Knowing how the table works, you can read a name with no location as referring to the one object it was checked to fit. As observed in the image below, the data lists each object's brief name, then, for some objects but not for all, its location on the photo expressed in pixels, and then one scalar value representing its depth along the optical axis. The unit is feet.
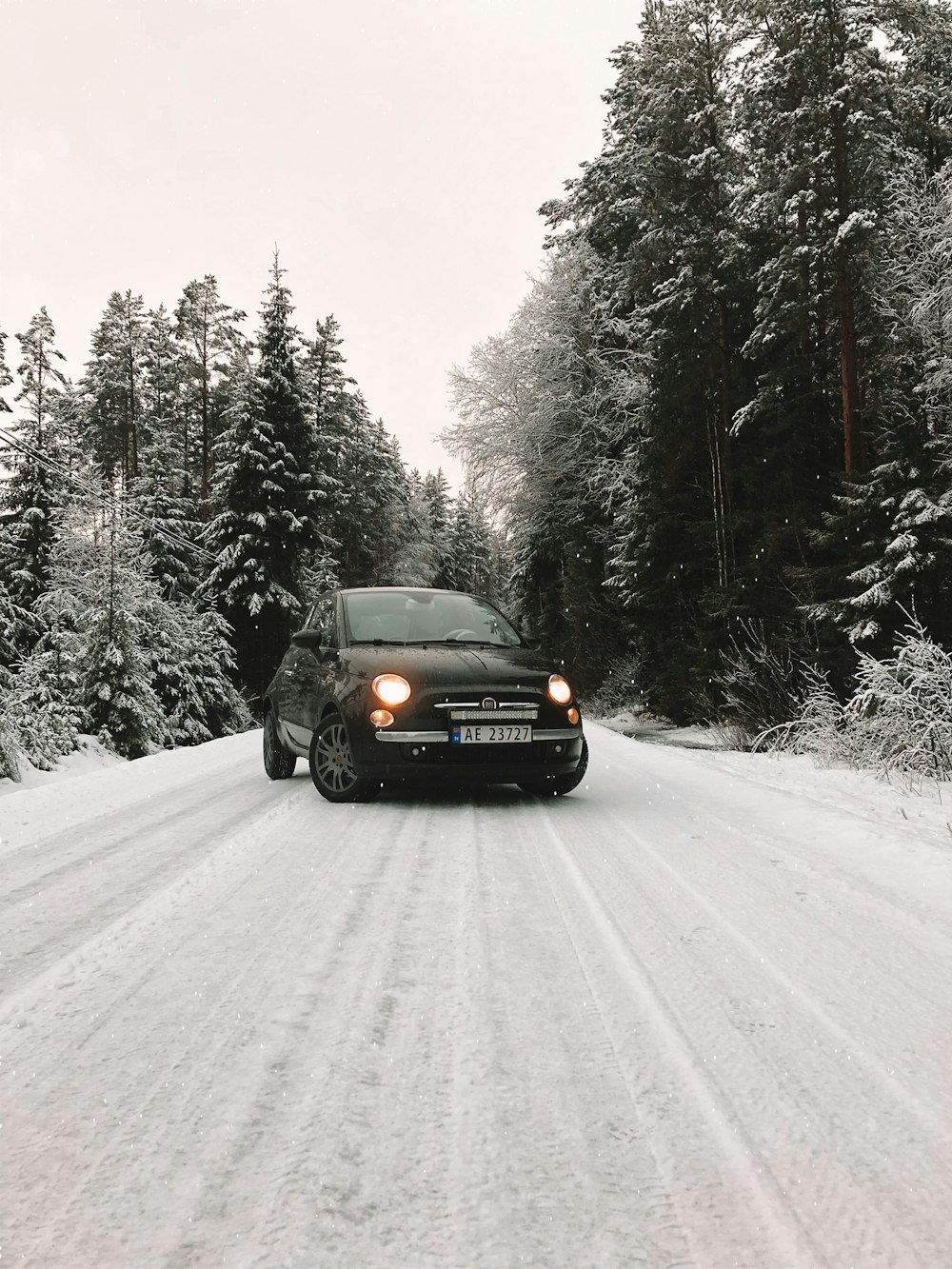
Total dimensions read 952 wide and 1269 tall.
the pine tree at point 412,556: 158.30
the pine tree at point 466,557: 248.52
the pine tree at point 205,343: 145.07
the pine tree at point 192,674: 66.90
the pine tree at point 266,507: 98.17
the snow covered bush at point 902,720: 24.25
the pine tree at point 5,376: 109.70
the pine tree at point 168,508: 96.37
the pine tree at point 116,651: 48.34
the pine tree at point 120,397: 144.97
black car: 19.48
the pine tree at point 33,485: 111.96
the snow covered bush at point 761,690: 39.86
